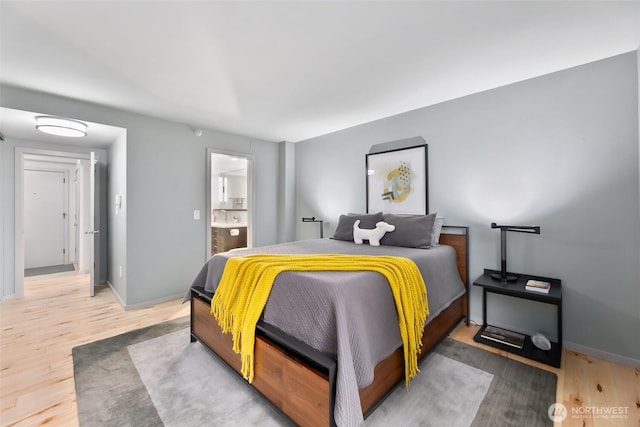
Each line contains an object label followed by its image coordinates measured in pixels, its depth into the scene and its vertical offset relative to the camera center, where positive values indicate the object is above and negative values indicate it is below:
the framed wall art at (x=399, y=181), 3.26 +0.41
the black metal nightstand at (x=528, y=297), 2.13 -0.69
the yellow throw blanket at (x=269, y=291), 1.72 -0.55
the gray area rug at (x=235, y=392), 1.58 -1.20
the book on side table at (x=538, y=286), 2.23 -0.62
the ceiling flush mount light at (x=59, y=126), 2.92 +0.97
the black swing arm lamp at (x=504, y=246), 2.38 -0.31
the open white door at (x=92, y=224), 3.67 -0.17
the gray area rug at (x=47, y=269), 4.87 -1.07
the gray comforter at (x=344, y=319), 1.29 -0.60
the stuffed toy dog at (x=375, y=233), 2.96 -0.23
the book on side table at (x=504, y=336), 2.37 -1.14
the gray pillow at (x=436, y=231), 2.86 -0.20
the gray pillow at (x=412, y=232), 2.74 -0.21
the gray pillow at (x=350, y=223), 3.26 -0.13
